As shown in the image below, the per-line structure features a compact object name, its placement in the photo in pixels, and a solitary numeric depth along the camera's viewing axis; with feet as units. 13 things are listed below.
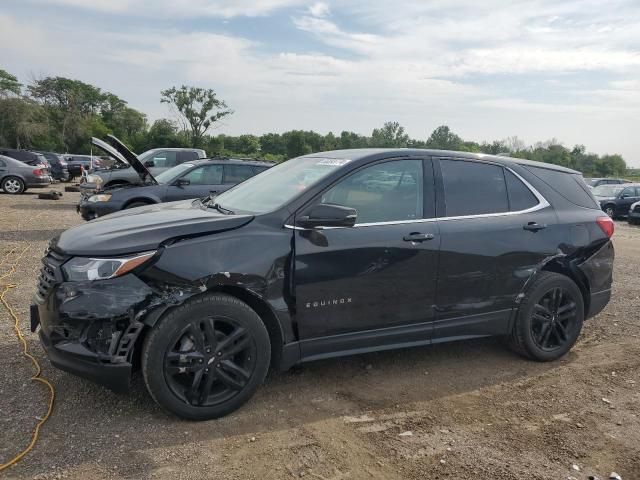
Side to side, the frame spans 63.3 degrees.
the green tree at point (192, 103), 207.10
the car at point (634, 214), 64.44
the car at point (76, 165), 98.79
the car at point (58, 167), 91.04
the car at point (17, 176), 61.05
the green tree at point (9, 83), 199.45
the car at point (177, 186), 31.17
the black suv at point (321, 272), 10.24
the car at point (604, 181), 101.22
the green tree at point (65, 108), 211.20
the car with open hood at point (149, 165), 41.82
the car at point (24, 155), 72.11
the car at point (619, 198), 71.21
